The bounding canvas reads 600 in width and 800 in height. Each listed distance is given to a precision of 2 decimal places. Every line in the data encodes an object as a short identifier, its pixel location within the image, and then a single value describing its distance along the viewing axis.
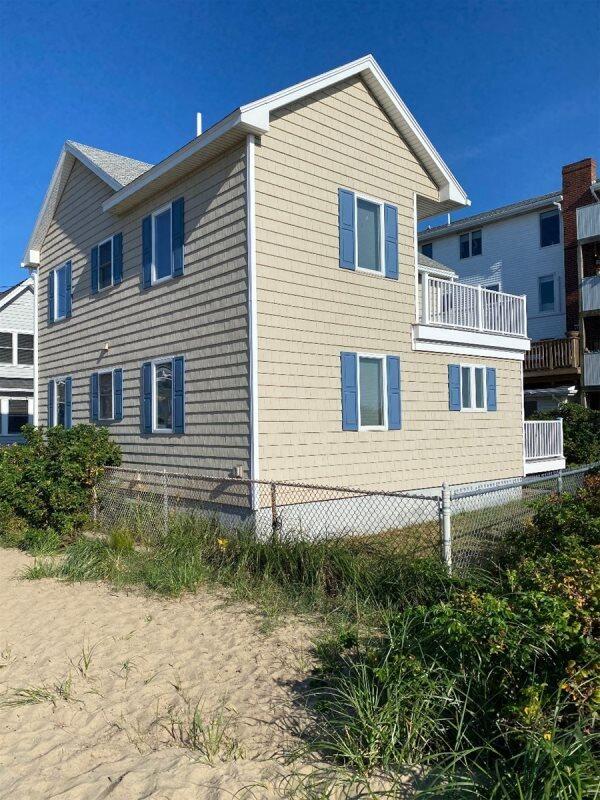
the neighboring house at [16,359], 27.70
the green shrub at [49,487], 10.39
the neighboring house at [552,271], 24.16
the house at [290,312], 10.66
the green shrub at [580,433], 19.84
